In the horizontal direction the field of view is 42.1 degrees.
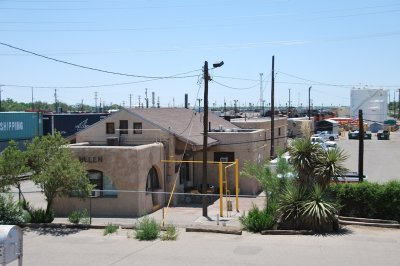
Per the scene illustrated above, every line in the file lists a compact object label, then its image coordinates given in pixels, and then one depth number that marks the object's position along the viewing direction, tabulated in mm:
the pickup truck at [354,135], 86312
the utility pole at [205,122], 26272
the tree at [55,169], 20547
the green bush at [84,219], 21300
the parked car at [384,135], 87438
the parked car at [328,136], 80775
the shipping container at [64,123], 57875
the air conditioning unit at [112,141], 31308
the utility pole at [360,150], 25906
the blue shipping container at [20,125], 48719
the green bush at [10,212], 20859
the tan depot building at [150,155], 25875
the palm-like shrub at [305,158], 21281
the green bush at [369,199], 21062
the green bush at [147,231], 18469
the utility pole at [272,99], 42594
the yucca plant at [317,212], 19219
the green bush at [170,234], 18422
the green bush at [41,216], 21391
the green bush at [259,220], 19906
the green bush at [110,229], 19653
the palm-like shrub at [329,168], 21062
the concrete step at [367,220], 20781
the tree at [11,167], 20109
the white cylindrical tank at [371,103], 140375
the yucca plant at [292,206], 19609
